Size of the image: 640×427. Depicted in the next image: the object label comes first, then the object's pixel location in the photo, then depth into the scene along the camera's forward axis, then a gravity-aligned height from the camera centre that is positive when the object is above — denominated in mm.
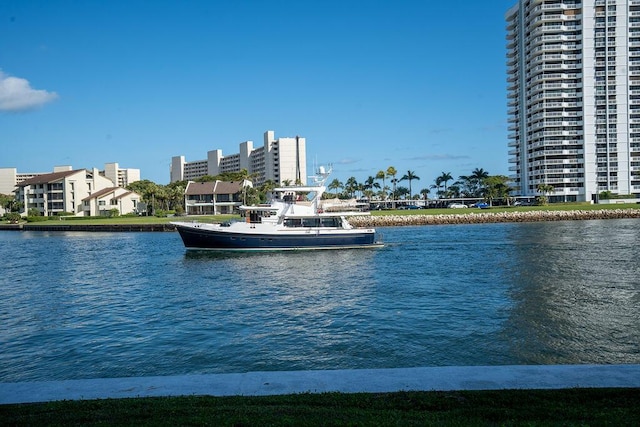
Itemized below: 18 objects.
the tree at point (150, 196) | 134625 +3809
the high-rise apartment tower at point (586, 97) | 134875 +25969
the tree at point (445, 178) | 196375 +8924
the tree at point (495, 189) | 140875 +3189
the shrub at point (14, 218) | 128000 -768
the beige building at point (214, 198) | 145125 +3052
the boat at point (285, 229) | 50062 -2108
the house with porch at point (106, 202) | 137500 +2492
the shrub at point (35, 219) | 123062 -1086
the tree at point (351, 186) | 181125 +6366
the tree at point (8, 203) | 145000 +3221
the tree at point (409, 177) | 179750 +8821
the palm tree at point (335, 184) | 187625 +7338
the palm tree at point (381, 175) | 170000 +9265
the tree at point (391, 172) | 167375 +10002
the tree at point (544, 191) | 128000 +2009
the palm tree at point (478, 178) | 180750 +8074
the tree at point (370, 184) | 178475 +6739
